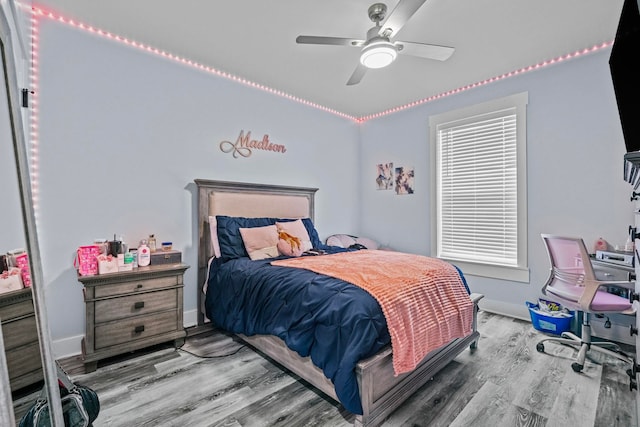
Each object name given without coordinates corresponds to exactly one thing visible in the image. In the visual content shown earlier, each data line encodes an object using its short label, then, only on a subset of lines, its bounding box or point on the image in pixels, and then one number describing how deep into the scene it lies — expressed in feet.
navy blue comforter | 5.11
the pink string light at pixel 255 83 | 7.71
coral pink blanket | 5.51
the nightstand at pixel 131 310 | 7.02
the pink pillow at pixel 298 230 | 10.64
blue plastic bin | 9.04
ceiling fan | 6.65
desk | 8.41
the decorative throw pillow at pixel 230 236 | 9.46
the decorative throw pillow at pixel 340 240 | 14.14
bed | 5.19
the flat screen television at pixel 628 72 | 4.12
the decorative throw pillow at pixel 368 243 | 14.55
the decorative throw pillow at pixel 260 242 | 9.47
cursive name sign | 11.05
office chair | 7.09
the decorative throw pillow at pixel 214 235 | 9.59
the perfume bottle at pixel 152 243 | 8.89
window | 10.76
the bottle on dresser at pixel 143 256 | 8.13
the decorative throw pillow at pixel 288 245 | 9.95
